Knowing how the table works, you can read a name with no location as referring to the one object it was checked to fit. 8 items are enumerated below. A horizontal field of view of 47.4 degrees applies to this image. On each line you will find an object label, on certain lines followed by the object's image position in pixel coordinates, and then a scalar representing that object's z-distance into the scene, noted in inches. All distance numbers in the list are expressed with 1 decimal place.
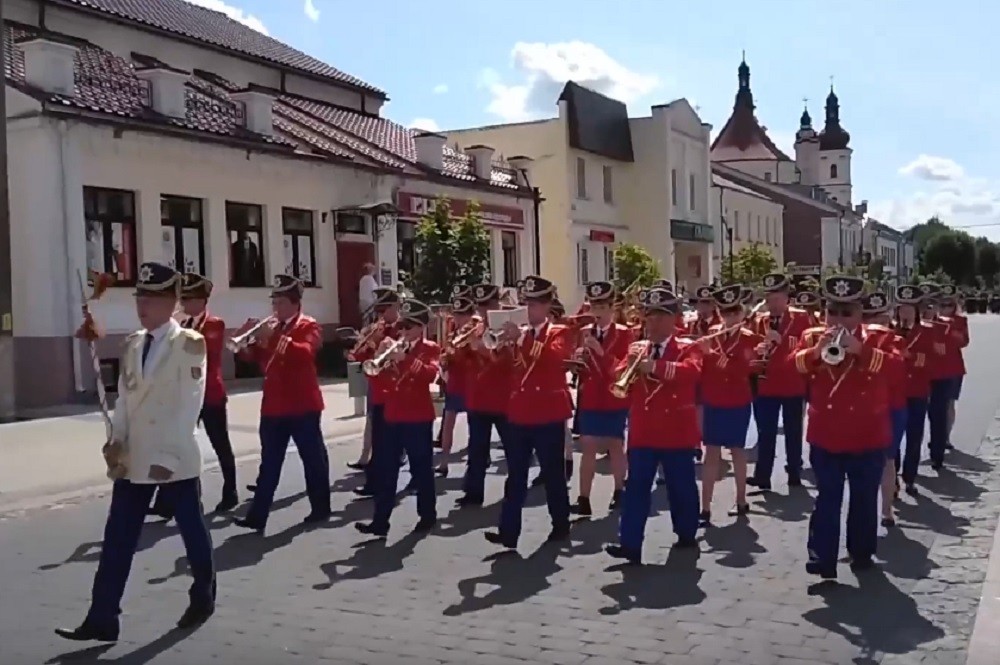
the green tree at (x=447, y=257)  909.8
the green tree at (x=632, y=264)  1493.6
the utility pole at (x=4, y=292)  651.5
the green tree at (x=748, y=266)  2188.4
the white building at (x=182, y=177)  749.3
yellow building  1569.9
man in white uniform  238.2
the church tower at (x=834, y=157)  4547.2
